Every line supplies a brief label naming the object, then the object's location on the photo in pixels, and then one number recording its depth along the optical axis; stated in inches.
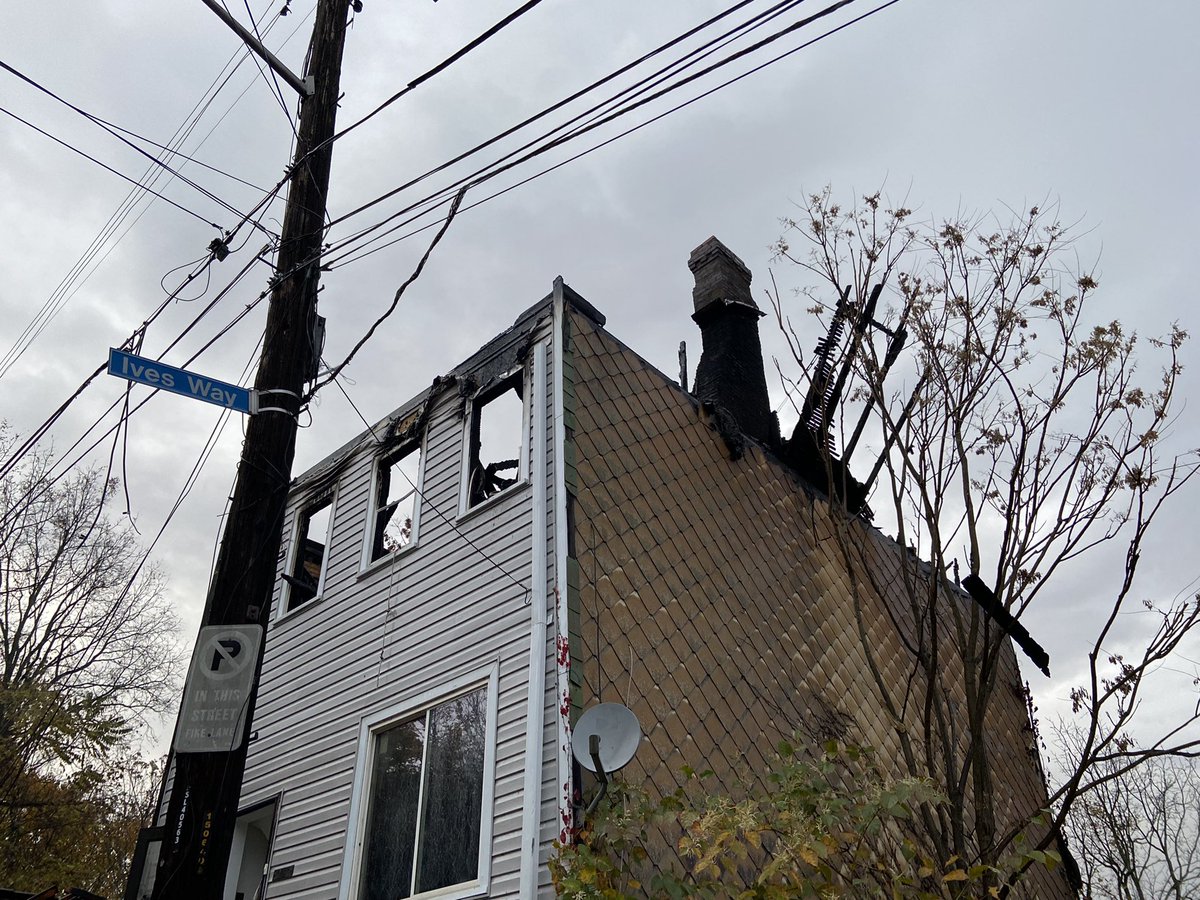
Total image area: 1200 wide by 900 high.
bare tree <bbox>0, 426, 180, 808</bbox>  876.0
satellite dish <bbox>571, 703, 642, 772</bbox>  259.0
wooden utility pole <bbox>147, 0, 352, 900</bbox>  194.2
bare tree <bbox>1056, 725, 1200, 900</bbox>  658.2
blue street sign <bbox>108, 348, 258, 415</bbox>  238.7
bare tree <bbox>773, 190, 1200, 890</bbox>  257.1
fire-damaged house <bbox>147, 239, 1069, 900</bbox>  314.7
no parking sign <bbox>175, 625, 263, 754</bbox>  202.7
